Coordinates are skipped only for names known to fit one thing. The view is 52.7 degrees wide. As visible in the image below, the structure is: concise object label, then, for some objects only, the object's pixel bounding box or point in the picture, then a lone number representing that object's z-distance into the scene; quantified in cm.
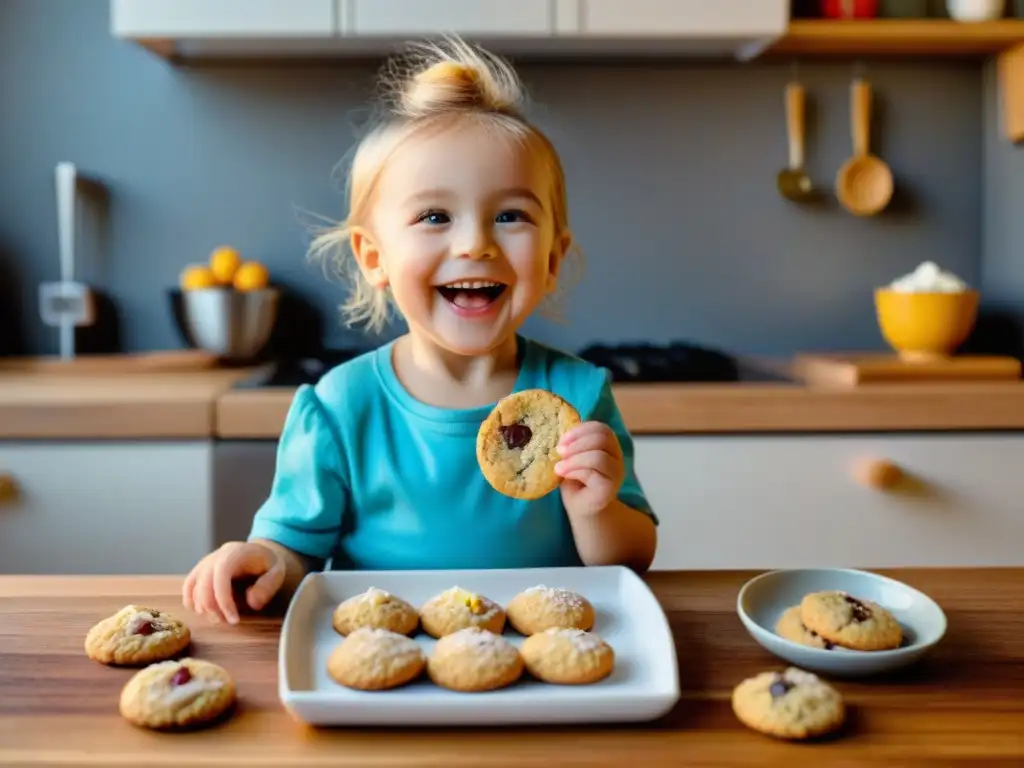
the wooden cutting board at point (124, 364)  211
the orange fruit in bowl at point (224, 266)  219
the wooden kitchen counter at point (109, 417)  175
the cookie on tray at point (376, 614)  76
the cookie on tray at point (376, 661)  66
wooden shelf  208
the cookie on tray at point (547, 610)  76
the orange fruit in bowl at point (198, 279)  213
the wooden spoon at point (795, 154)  231
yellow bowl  198
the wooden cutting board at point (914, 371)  189
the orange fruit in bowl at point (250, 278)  218
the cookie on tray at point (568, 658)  67
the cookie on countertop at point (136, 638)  72
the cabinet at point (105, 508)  177
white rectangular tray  61
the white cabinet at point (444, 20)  197
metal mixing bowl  212
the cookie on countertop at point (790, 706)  60
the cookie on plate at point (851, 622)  71
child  94
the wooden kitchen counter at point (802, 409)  179
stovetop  194
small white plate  68
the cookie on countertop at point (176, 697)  61
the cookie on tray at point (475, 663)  66
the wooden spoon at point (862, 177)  234
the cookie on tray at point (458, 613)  76
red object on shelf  214
